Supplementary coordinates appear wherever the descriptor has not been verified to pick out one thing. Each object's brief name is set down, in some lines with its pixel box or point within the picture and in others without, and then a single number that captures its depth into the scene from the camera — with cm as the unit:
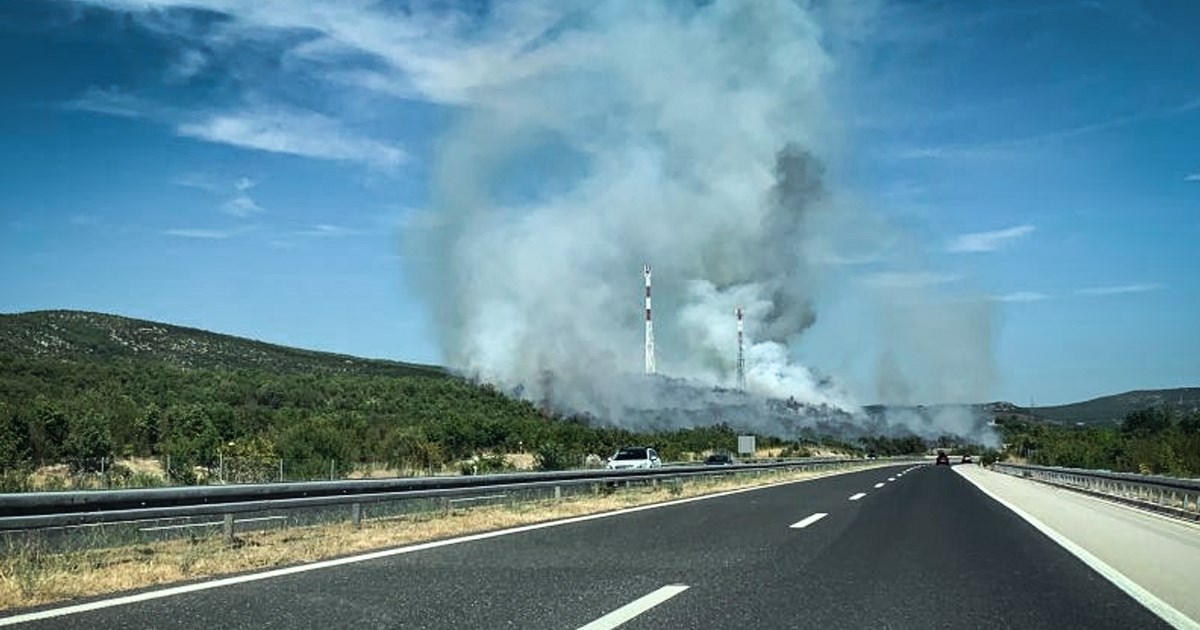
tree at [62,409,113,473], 4909
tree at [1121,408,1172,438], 14618
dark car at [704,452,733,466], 6619
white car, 4387
